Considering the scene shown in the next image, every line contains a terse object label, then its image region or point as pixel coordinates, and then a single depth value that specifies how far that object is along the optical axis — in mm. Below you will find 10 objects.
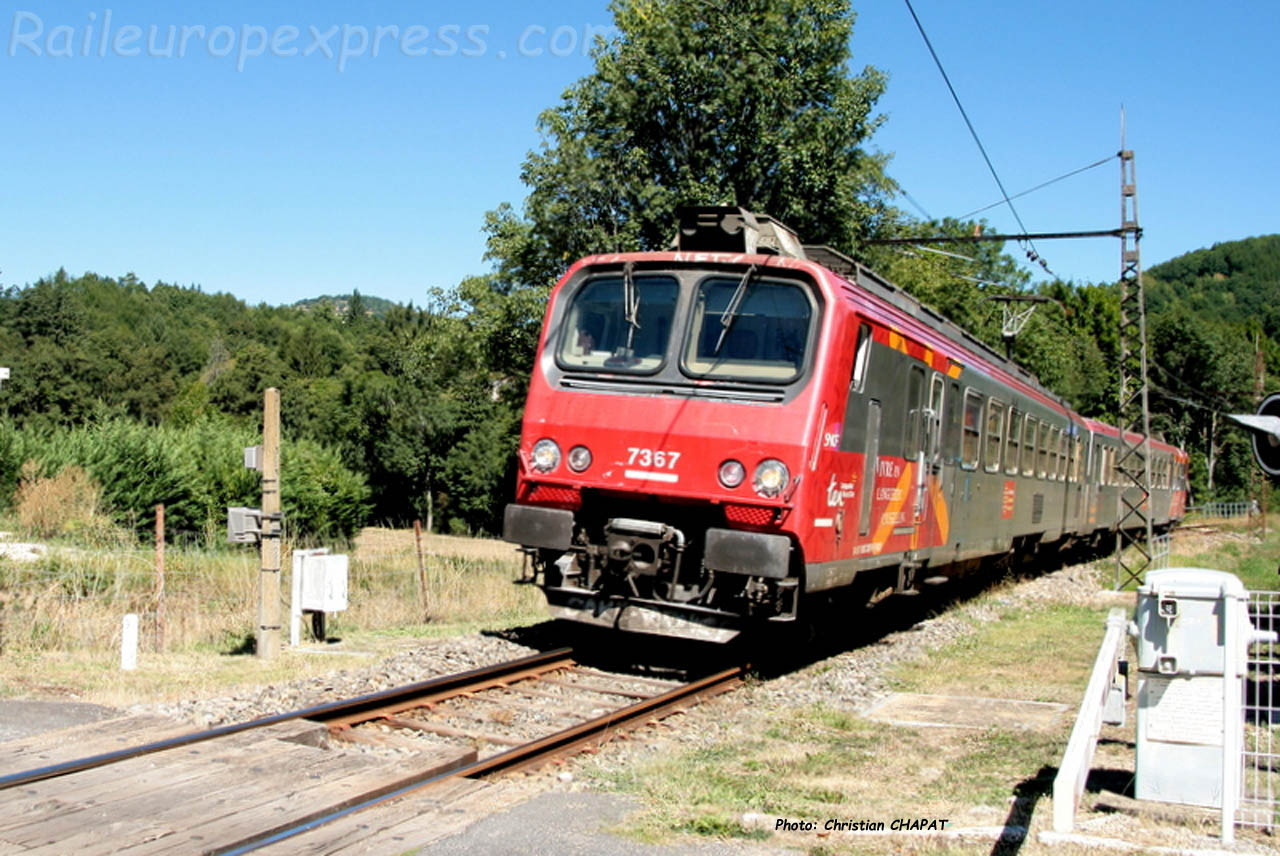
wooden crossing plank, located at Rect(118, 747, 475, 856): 4984
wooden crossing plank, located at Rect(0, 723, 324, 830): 5387
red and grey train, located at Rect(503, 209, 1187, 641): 9000
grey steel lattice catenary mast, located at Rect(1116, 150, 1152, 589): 21031
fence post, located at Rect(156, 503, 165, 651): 11367
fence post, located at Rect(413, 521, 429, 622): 14422
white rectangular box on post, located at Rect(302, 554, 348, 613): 11406
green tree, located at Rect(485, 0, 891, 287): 27672
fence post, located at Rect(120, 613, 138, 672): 9773
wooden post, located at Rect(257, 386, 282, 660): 10758
